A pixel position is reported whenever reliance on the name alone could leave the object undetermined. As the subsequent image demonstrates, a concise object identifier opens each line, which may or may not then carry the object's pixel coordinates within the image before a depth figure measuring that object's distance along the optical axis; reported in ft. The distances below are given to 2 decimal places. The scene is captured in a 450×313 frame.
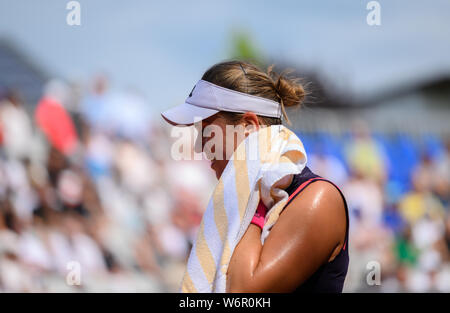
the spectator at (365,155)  51.39
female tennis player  10.61
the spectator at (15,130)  43.14
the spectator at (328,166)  49.29
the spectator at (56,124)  43.47
